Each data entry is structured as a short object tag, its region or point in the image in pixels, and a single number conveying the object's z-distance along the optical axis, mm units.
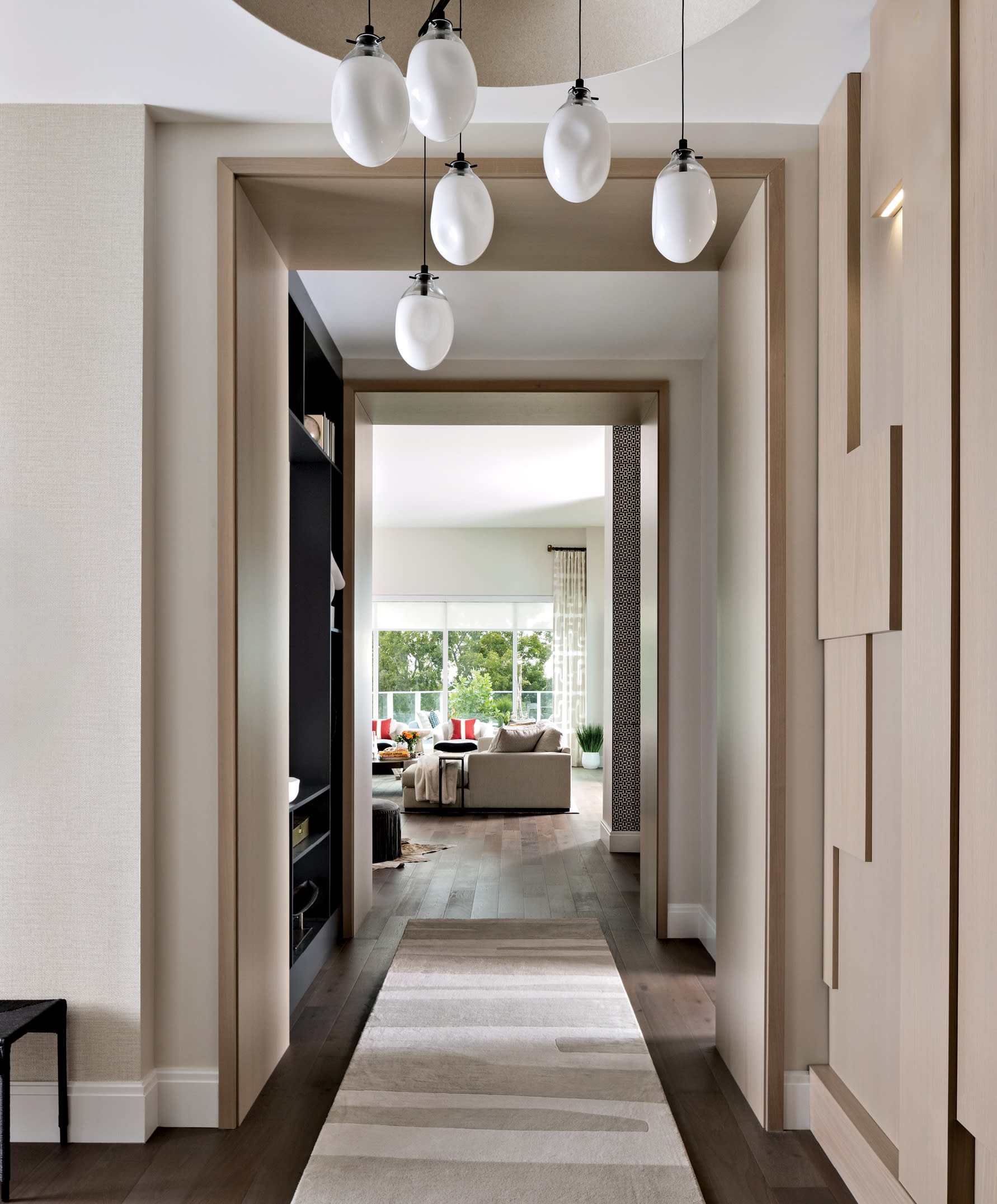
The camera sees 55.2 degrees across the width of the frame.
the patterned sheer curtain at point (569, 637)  12164
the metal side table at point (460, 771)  8484
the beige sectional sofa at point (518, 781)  8430
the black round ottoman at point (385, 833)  6168
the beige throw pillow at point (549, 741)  8555
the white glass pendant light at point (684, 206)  1567
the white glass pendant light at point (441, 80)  1299
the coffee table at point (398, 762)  10070
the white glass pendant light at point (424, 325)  2027
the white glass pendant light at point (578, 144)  1451
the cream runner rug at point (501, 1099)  2158
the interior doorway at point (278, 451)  2451
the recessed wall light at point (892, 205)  2074
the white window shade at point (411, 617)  12406
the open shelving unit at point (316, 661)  4035
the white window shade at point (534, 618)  12461
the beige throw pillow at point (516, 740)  8562
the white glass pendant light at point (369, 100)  1297
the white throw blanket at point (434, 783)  8477
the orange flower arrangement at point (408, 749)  10164
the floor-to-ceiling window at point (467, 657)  12367
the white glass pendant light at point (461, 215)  1640
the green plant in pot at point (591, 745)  11664
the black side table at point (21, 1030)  2078
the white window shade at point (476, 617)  12438
